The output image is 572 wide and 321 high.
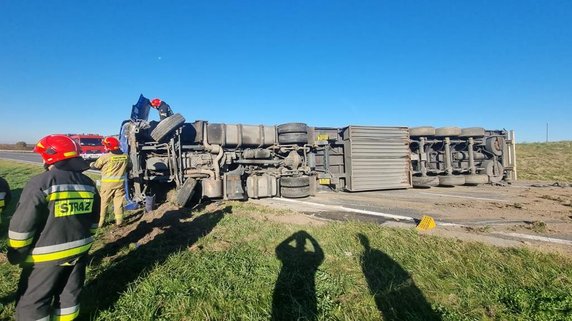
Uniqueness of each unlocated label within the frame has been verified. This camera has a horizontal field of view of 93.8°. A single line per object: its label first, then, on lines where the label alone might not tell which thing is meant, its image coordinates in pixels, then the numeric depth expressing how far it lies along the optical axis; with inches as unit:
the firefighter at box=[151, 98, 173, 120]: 278.7
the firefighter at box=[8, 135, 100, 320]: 68.4
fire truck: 690.6
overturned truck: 253.6
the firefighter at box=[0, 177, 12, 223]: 106.2
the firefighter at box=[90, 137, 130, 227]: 193.2
